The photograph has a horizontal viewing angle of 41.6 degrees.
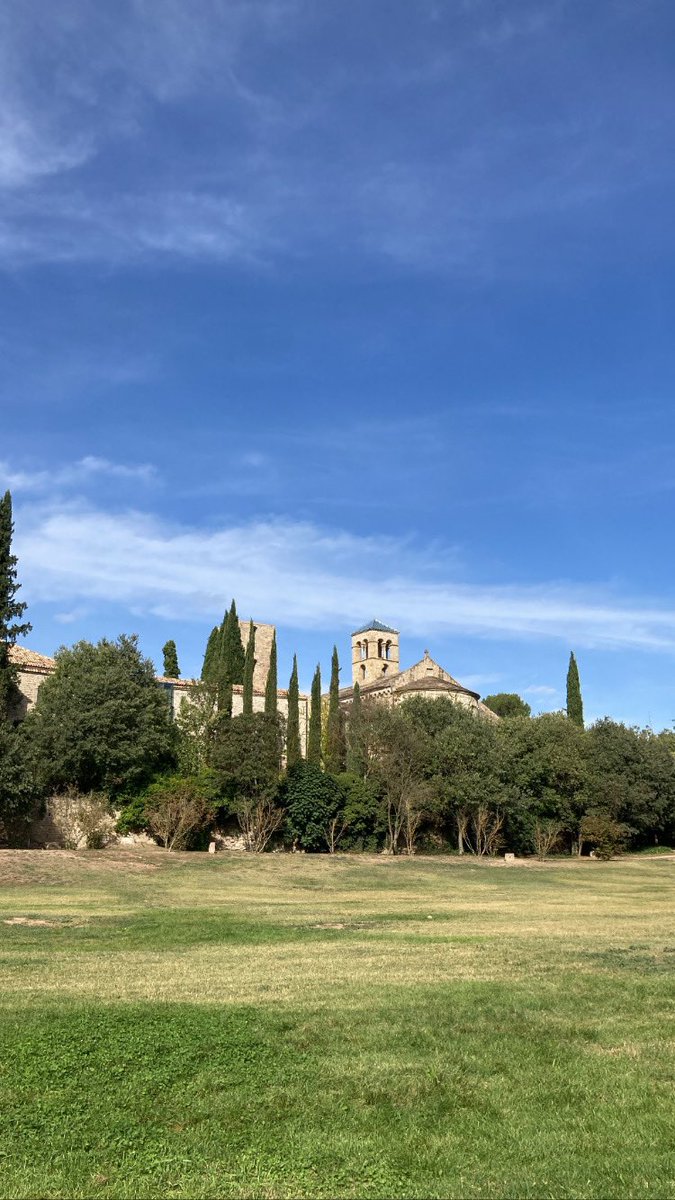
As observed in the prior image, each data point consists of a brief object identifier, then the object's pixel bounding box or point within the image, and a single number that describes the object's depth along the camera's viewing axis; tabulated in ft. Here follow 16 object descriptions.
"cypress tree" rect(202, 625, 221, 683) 216.66
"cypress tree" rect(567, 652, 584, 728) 221.05
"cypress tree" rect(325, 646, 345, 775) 191.31
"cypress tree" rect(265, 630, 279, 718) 195.44
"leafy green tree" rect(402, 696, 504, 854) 152.35
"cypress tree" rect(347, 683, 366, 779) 163.22
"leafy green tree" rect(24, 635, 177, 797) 136.77
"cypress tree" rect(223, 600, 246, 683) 220.43
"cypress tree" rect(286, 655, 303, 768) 186.19
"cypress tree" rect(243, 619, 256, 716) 200.95
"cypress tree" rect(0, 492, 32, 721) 144.98
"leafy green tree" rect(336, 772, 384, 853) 151.12
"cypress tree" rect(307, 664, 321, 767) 189.03
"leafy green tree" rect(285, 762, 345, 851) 146.51
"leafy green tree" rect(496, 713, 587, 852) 159.94
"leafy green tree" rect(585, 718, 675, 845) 171.53
